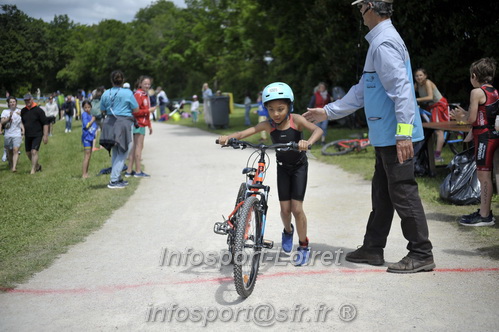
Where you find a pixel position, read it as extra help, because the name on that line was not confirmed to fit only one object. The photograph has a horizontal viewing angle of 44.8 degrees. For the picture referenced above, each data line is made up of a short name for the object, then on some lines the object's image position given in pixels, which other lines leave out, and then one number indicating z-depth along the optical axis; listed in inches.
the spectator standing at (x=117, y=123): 428.8
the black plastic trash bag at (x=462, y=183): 330.8
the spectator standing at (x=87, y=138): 500.4
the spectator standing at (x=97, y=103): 562.1
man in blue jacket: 204.8
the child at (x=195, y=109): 1279.5
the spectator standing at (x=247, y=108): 1159.0
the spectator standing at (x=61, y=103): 980.9
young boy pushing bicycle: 216.5
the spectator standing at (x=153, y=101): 1143.0
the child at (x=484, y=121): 274.2
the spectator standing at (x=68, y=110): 1112.6
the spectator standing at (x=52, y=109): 872.8
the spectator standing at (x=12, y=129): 562.3
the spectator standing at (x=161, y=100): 1373.0
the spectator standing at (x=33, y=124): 576.1
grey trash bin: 1028.5
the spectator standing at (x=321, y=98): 706.8
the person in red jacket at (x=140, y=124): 479.8
